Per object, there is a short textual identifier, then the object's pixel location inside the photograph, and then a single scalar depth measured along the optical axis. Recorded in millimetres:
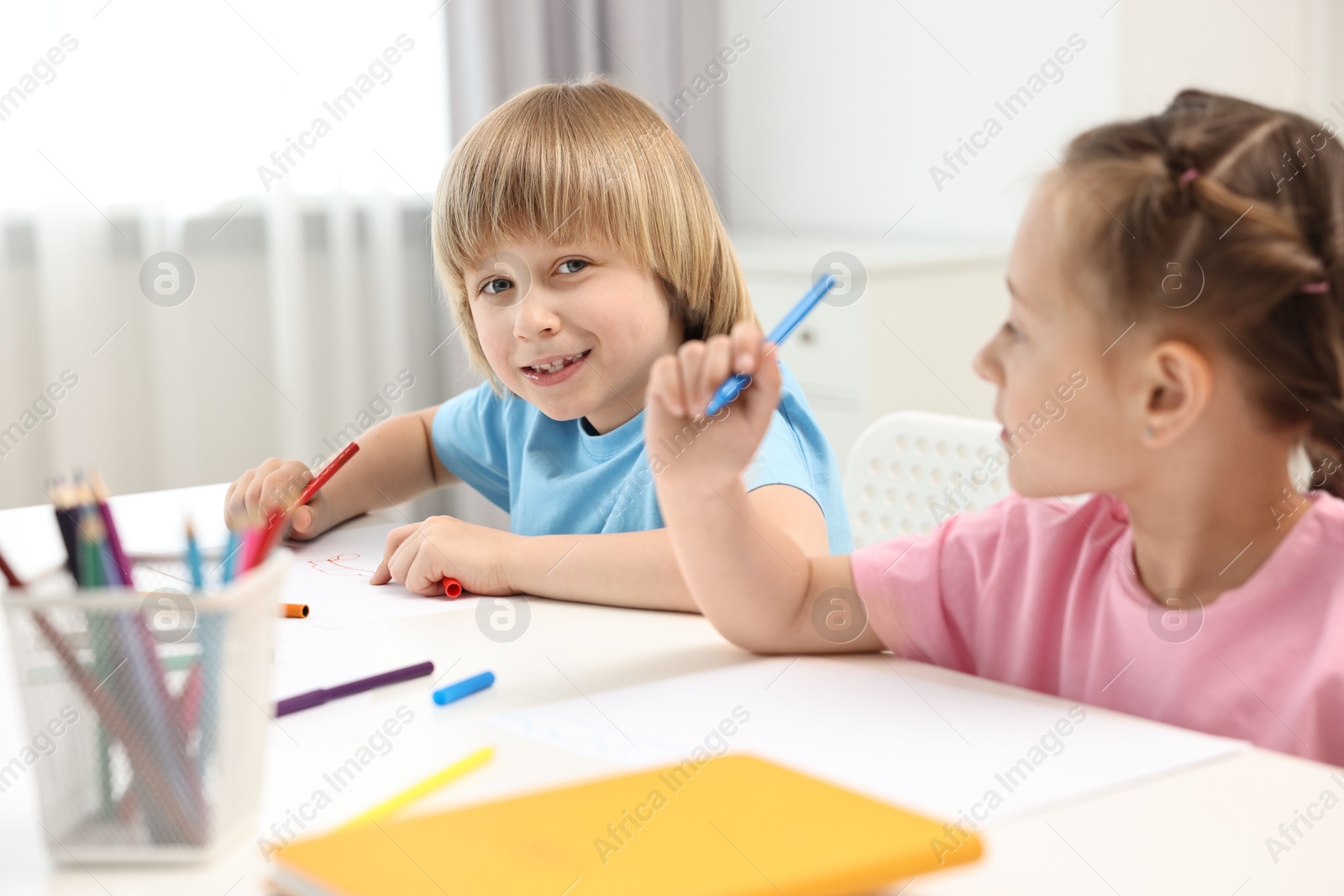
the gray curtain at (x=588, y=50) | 2535
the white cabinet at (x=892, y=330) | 2178
